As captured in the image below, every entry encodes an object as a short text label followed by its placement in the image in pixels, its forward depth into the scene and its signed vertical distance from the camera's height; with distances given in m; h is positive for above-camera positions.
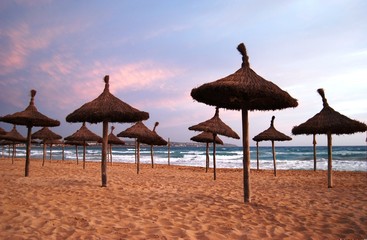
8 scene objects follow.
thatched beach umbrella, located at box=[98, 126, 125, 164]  23.77 -0.09
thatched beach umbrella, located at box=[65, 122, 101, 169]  18.86 +0.29
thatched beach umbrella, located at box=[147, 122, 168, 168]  15.89 -0.08
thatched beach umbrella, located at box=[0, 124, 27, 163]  22.20 +0.29
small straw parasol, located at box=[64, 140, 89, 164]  26.00 -0.37
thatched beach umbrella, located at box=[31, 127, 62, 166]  20.36 +0.32
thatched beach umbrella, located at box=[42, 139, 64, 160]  29.11 -0.29
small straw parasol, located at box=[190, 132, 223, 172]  16.43 +0.03
